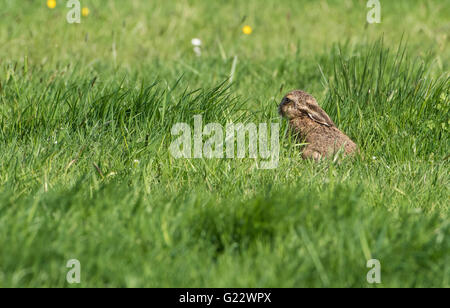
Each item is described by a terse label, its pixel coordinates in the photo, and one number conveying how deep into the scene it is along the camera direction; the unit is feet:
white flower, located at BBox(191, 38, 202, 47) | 41.59
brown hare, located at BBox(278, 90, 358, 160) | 26.30
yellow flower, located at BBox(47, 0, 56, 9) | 46.65
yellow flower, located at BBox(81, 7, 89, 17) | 45.56
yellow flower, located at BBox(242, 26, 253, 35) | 45.89
